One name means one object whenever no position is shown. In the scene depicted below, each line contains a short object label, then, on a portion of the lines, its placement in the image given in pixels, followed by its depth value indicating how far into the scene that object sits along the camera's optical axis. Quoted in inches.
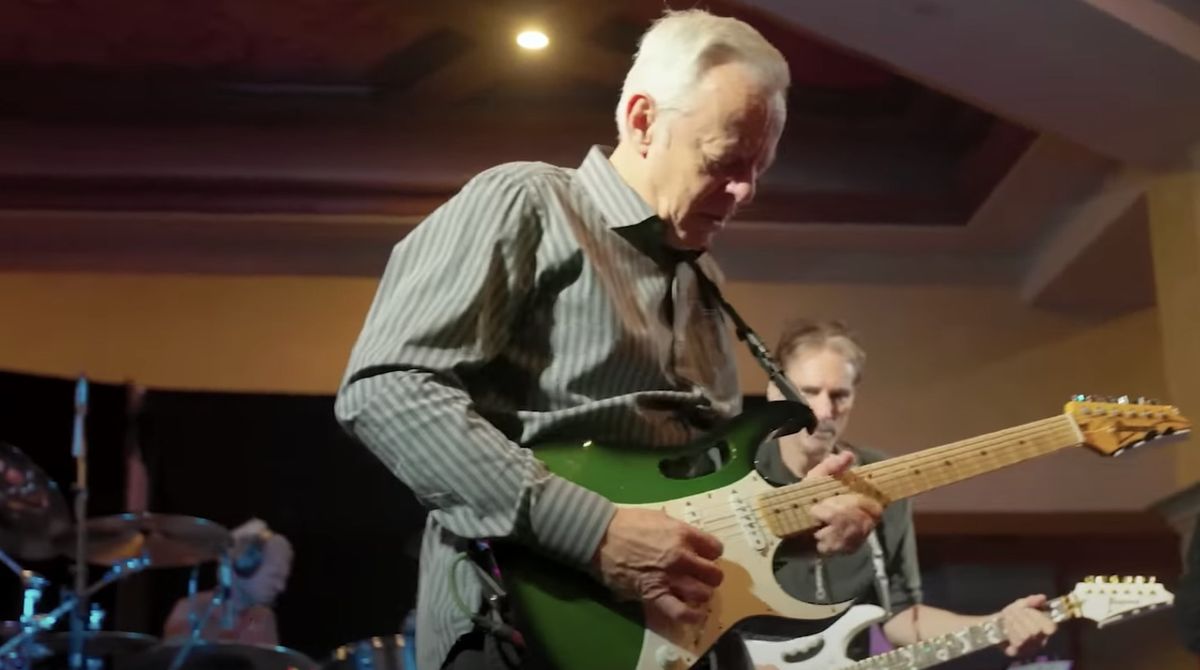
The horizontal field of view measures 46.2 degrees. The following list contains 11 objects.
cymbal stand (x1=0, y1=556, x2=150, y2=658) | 154.6
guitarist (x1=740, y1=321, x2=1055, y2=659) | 117.5
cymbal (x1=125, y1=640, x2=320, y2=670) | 159.0
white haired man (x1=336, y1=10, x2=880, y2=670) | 51.2
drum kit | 155.8
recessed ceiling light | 179.8
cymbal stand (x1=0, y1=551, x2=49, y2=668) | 155.4
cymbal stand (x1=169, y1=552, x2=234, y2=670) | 181.6
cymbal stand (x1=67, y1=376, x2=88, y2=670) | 157.9
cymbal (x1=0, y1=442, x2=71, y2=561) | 157.6
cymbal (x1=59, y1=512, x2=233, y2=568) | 162.1
